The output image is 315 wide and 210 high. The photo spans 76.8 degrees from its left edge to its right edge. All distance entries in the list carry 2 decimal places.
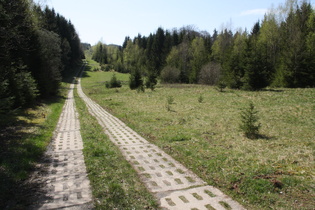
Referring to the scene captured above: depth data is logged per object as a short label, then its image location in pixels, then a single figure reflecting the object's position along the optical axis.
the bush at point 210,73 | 42.41
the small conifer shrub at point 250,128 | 9.71
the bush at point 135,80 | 40.94
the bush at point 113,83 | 48.16
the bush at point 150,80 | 40.84
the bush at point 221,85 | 27.58
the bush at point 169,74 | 49.38
